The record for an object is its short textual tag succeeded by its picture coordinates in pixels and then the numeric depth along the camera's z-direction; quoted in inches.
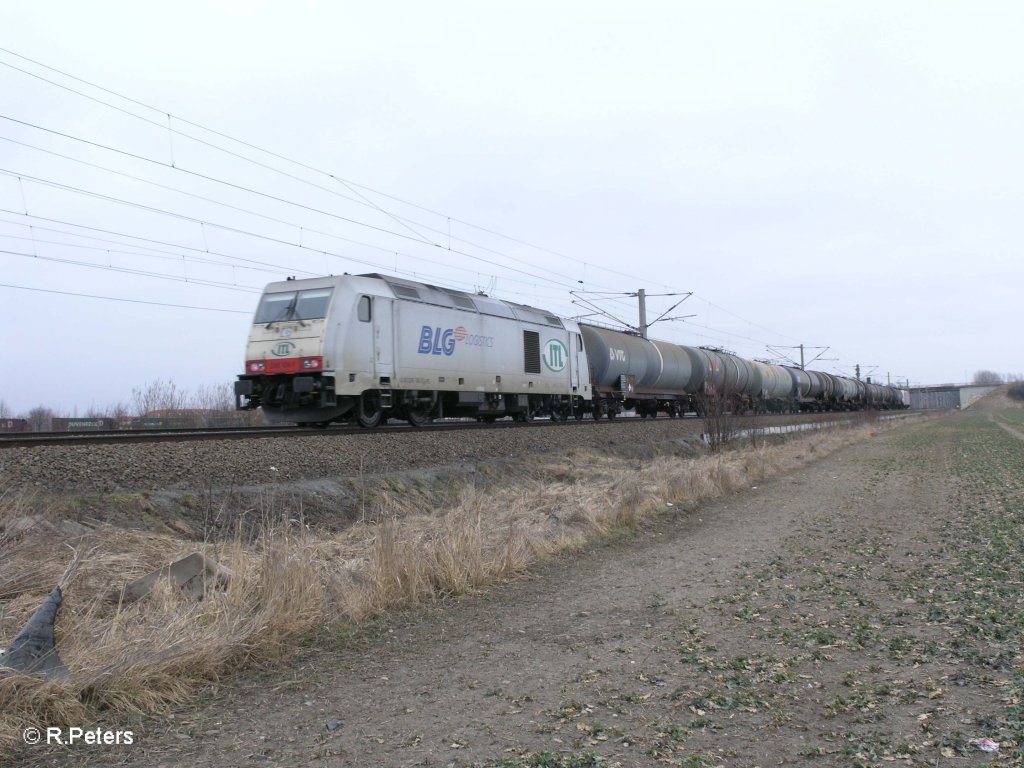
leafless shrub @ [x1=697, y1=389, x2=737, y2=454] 882.1
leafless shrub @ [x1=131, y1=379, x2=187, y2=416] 1453.0
